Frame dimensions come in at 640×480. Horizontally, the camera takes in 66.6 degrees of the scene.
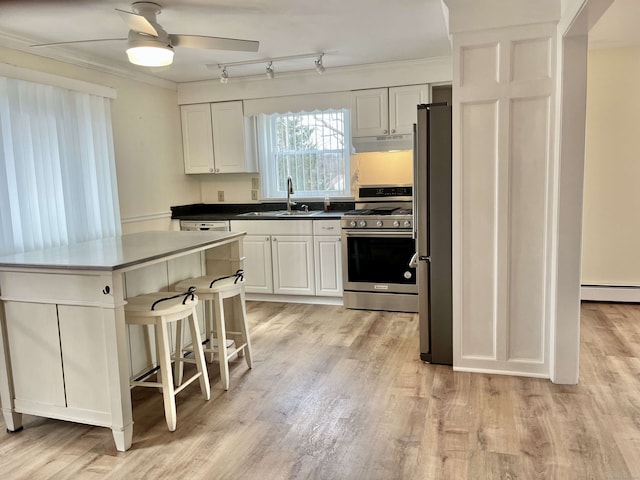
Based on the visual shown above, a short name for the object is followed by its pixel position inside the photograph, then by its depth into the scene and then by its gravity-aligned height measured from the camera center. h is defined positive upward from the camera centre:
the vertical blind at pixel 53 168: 3.33 +0.21
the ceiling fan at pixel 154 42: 2.59 +0.85
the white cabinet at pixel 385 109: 4.59 +0.72
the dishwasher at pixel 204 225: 5.05 -0.36
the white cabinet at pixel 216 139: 5.22 +0.56
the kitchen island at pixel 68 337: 2.27 -0.68
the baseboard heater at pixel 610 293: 4.57 -1.11
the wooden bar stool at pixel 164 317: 2.47 -0.64
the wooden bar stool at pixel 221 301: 3.01 -0.71
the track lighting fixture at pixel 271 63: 4.22 +1.13
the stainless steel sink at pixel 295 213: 4.83 -0.26
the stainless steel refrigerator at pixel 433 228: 3.06 -0.29
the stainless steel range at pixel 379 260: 4.41 -0.70
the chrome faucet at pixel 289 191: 5.18 -0.04
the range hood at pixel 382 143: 4.67 +0.40
